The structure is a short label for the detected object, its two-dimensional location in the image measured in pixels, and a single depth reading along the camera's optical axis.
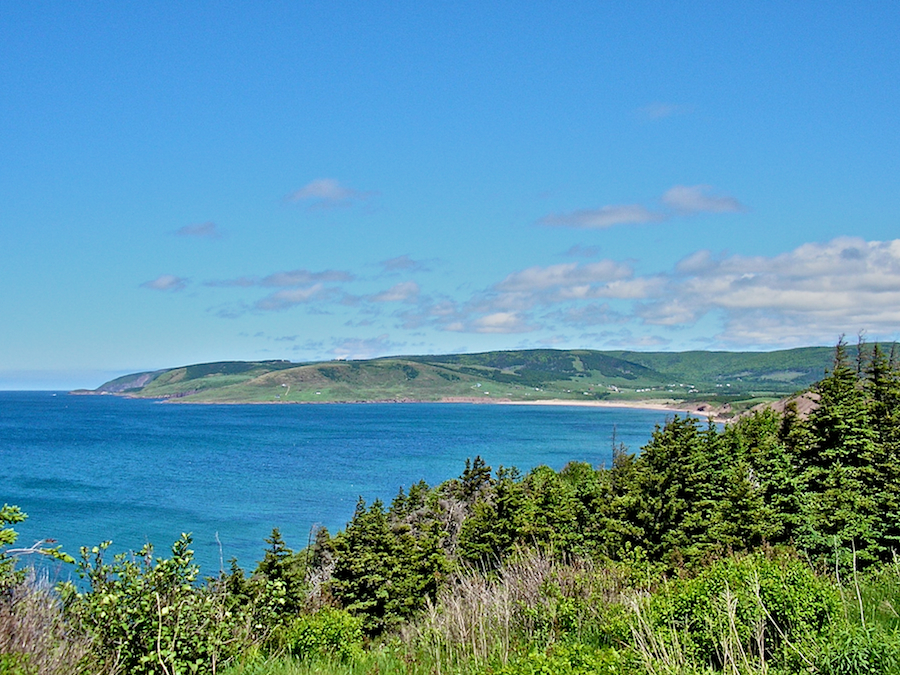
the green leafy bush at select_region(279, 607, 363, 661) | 11.29
